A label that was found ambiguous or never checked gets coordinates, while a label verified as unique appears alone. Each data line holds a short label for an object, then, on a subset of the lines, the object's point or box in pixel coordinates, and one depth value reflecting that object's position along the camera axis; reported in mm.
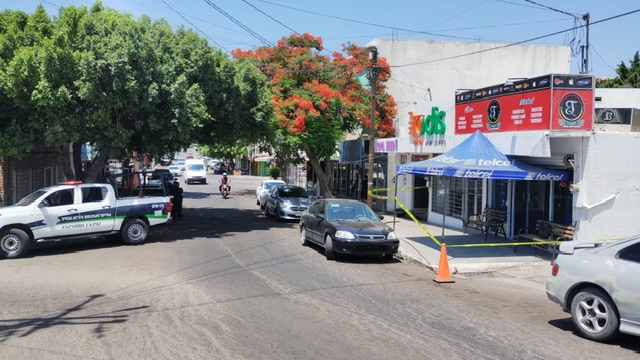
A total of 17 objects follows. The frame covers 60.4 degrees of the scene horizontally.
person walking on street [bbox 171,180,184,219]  22641
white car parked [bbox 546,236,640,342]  6567
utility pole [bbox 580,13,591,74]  22938
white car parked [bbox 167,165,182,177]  64425
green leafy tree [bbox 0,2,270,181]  14539
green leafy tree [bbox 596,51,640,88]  29547
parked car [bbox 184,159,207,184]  53525
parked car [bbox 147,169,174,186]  26919
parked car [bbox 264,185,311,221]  21969
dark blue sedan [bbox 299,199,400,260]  12642
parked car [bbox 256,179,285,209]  27953
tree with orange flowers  24422
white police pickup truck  13289
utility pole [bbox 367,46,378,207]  18905
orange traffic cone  10859
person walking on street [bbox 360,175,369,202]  27289
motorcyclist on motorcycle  35328
